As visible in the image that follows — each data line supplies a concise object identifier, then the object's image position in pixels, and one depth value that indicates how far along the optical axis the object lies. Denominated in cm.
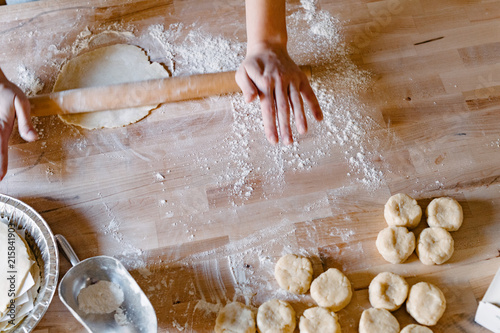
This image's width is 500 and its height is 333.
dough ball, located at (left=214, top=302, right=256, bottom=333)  109
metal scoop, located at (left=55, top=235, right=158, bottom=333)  108
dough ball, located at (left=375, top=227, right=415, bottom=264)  117
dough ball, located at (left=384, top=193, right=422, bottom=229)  121
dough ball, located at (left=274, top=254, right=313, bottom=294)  115
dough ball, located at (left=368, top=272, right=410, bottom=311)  112
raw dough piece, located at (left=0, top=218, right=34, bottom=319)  109
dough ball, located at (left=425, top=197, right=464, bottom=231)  120
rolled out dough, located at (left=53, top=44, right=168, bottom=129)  145
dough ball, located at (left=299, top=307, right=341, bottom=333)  109
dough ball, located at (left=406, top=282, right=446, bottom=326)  110
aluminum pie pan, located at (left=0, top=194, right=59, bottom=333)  108
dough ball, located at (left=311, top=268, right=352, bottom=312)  112
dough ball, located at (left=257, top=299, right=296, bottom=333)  109
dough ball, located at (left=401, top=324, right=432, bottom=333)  108
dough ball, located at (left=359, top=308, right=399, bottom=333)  109
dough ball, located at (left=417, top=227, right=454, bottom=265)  117
